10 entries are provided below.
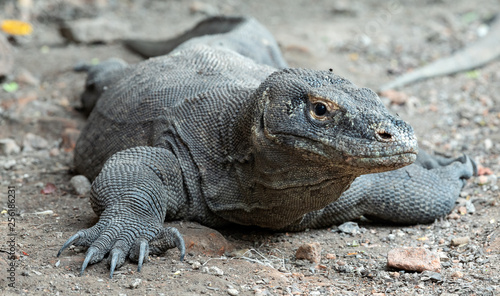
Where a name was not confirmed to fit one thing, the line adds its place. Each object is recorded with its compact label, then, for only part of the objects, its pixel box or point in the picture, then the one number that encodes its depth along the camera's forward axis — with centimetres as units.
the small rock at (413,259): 859
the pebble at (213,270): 820
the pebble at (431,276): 826
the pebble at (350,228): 1074
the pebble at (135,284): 759
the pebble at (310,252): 923
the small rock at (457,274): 834
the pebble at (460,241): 980
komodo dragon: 793
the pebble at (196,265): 839
